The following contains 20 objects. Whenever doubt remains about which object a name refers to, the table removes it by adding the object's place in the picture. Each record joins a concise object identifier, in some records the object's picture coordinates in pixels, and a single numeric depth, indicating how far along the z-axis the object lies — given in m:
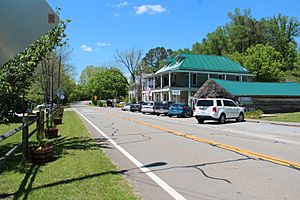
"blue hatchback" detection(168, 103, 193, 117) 33.73
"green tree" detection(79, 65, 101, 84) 142.41
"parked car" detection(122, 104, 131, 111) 55.89
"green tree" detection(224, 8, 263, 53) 73.56
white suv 23.58
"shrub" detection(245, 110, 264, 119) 28.87
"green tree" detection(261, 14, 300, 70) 71.94
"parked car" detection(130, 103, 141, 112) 51.19
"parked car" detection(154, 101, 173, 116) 38.17
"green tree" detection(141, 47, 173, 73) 132.12
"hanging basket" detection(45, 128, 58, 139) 14.88
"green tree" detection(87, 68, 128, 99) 106.75
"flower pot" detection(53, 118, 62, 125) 22.73
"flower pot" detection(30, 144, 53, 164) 8.60
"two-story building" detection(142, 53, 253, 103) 49.69
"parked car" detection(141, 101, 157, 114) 41.62
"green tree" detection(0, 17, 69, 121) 10.41
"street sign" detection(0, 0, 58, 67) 5.05
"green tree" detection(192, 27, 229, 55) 77.06
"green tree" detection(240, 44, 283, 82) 60.09
